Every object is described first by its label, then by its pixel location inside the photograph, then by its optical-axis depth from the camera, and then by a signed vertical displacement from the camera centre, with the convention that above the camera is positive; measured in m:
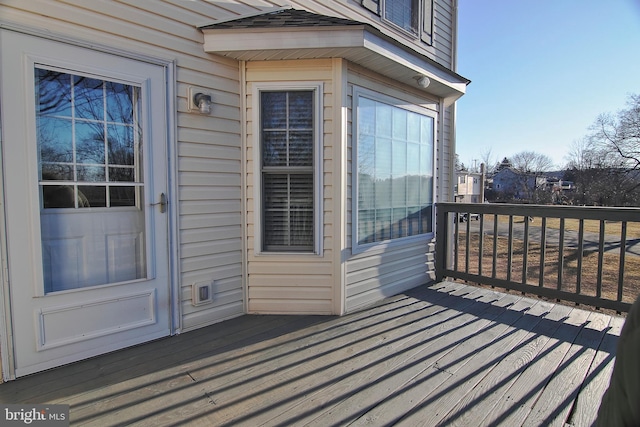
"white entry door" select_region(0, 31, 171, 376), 2.00 -0.04
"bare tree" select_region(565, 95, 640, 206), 19.47 +2.25
